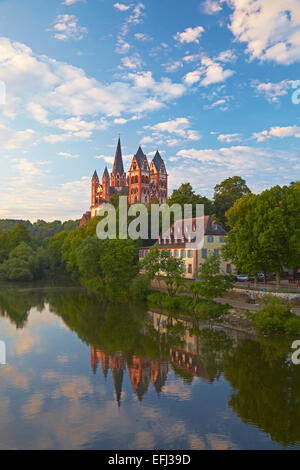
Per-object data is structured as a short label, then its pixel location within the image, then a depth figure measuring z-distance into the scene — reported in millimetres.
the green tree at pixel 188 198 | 63031
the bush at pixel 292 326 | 25922
